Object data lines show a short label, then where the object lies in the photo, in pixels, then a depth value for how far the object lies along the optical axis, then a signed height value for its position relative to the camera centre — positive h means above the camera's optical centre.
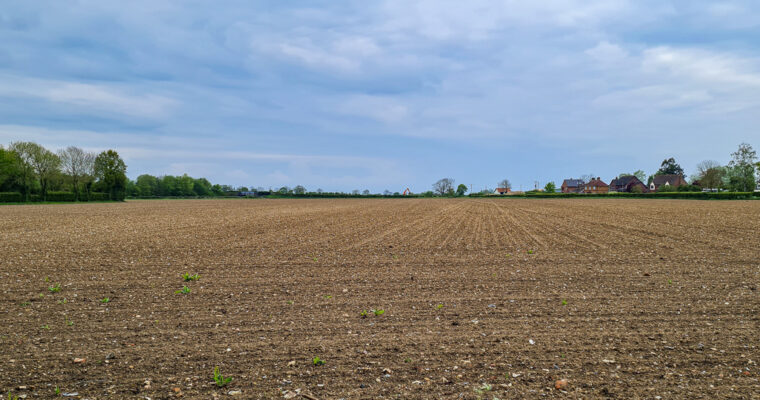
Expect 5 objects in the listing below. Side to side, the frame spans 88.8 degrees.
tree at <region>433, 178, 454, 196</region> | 175.05 +4.64
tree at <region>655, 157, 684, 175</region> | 148.25 +10.98
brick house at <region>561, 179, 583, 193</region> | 169.09 +5.32
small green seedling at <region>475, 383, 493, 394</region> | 4.68 -2.34
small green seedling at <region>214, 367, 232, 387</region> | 4.88 -2.33
